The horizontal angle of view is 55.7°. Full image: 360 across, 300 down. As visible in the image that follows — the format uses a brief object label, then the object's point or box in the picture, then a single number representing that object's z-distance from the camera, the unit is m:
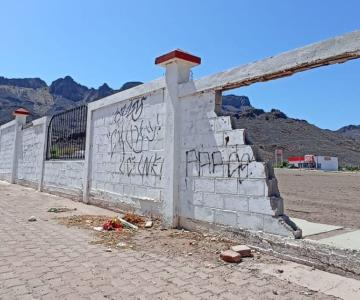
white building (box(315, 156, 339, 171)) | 53.58
